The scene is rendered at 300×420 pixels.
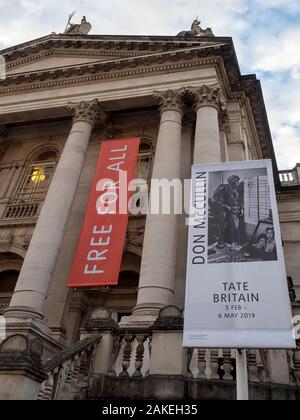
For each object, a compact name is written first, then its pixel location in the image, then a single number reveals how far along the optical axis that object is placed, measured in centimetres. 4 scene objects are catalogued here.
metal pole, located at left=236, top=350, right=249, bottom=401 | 452
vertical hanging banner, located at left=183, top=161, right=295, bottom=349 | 470
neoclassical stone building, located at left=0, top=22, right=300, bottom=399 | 679
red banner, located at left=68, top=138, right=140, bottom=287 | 1078
